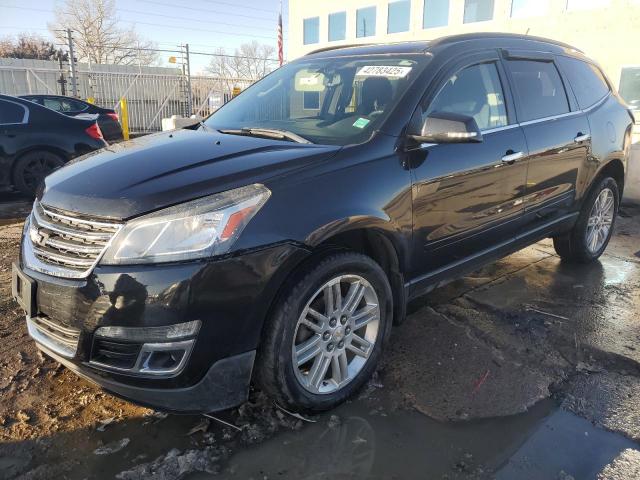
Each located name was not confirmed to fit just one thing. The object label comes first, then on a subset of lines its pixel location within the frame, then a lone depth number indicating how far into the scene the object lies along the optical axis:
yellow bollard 17.56
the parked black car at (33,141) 7.12
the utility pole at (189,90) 21.19
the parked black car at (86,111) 12.02
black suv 2.13
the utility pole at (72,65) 17.97
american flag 24.22
